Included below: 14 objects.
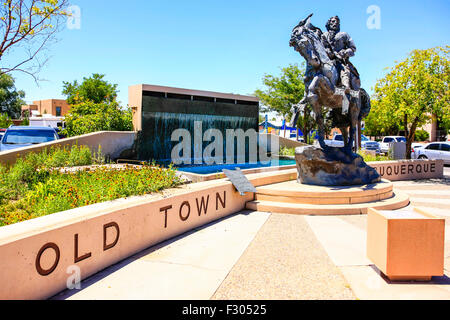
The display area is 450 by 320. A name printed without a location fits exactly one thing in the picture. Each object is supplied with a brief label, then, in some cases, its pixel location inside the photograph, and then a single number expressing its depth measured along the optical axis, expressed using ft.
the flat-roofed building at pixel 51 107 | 242.17
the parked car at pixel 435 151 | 74.33
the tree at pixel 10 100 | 188.96
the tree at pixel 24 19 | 30.07
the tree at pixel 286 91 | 100.94
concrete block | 13.96
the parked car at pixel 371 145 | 100.49
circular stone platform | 27.53
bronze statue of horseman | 31.81
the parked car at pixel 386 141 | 98.84
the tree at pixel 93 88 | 156.76
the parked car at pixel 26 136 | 42.88
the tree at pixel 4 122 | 151.33
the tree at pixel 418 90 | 47.47
